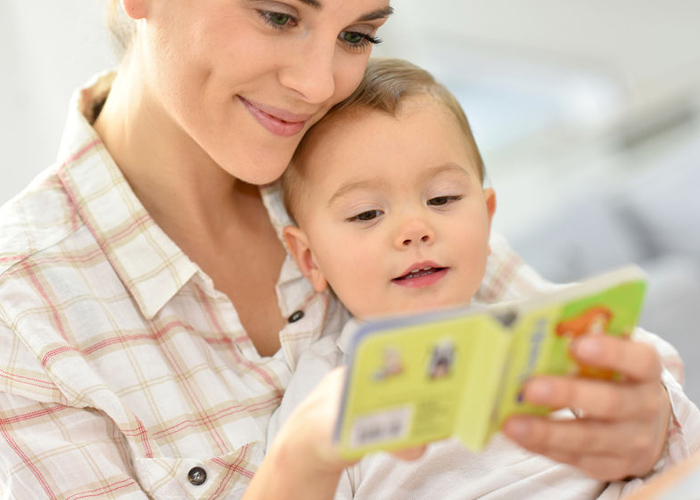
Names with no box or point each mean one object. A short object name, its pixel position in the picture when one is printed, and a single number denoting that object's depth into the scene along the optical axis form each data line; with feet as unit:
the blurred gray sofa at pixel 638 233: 4.89
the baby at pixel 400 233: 3.15
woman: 3.05
